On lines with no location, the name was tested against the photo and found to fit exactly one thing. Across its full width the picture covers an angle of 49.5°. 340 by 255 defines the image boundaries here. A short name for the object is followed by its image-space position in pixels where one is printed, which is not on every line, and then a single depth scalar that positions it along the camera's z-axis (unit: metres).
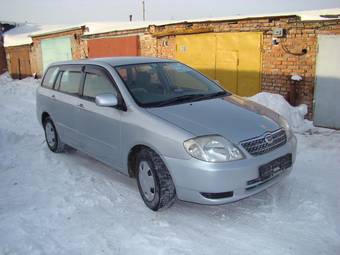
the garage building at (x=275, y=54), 8.02
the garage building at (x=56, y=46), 18.41
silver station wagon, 3.58
